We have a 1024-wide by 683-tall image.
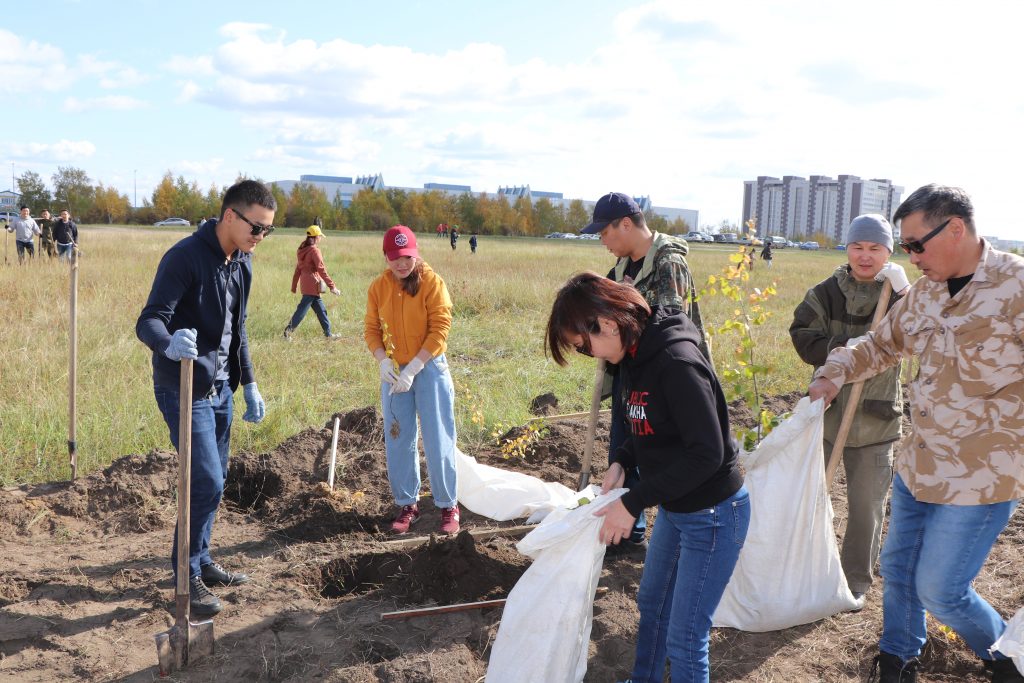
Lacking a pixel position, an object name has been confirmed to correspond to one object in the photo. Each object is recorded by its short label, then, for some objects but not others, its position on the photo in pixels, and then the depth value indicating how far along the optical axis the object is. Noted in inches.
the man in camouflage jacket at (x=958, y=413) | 89.6
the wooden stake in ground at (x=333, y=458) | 185.3
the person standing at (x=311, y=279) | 379.6
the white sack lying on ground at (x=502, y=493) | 173.6
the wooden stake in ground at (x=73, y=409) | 192.1
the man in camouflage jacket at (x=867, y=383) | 127.6
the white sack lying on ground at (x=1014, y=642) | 95.6
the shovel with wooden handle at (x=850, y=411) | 123.9
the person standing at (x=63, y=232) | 601.7
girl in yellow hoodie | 155.8
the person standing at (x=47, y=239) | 627.5
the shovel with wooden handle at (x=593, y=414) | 157.1
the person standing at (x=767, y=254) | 1083.9
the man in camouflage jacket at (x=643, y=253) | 137.5
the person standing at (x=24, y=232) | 605.9
